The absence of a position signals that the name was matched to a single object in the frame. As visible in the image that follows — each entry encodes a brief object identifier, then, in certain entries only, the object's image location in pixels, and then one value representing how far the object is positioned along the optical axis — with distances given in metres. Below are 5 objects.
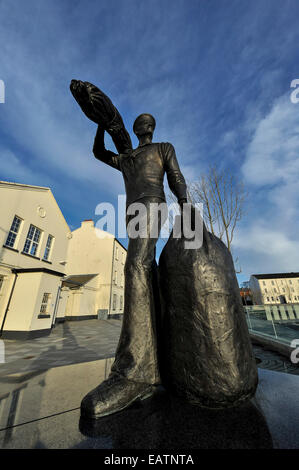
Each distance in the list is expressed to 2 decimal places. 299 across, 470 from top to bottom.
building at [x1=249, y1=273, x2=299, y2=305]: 54.53
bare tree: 10.82
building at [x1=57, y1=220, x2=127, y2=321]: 20.42
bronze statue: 1.45
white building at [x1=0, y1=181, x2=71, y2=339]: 10.78
